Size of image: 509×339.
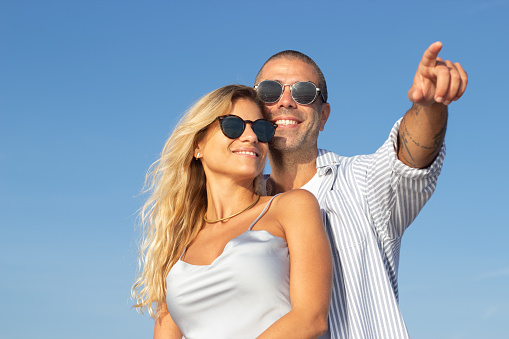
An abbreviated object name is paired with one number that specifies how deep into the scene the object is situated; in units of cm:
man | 388
